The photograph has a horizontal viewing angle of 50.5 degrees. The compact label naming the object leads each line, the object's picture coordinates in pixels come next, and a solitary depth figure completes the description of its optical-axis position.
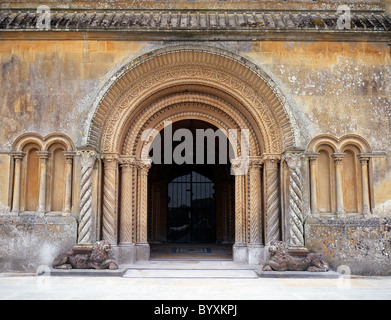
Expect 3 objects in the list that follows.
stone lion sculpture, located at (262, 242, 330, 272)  8.41
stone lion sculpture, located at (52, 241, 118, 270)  8.48
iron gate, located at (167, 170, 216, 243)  16.22
